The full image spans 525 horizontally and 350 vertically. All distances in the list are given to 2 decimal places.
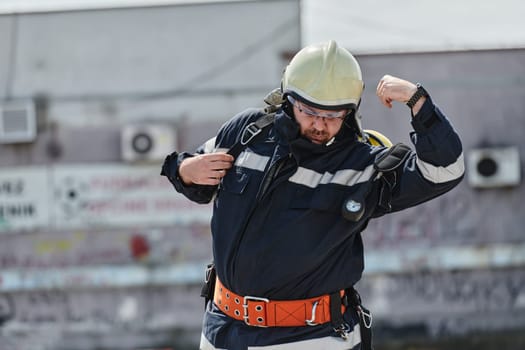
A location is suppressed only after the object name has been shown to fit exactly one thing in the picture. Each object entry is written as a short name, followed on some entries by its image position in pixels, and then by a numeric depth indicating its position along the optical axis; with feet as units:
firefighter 22.70
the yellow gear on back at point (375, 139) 24.63
